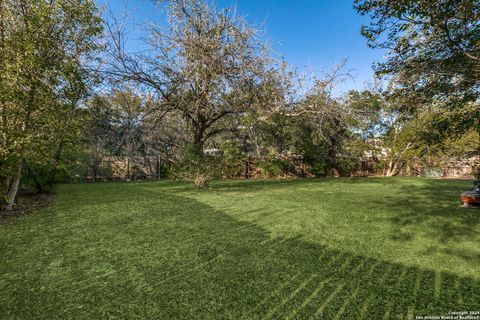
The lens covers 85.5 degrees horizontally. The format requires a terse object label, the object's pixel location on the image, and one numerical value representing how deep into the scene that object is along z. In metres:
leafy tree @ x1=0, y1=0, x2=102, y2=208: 4.50
